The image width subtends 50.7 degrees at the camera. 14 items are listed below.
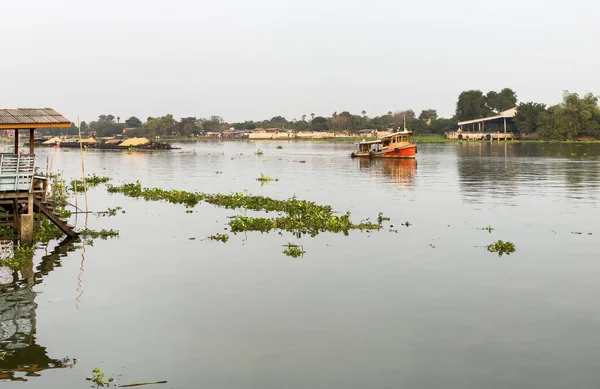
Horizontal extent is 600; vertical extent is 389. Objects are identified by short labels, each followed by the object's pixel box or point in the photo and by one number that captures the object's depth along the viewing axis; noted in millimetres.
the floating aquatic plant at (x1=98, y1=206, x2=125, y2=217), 31938
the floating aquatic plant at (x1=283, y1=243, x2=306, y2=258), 21809
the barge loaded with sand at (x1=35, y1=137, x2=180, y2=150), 133600
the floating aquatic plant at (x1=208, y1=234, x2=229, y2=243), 24597
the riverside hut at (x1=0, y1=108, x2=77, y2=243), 22031
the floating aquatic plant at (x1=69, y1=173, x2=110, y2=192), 48125
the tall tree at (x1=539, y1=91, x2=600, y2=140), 151750
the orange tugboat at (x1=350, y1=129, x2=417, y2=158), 82250
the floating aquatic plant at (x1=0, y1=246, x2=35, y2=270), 19828
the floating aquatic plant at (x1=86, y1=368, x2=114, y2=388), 11359
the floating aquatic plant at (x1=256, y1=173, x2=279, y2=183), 54150
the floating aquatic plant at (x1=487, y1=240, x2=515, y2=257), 22472
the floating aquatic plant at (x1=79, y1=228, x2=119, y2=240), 25422
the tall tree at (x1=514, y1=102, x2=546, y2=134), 163375
